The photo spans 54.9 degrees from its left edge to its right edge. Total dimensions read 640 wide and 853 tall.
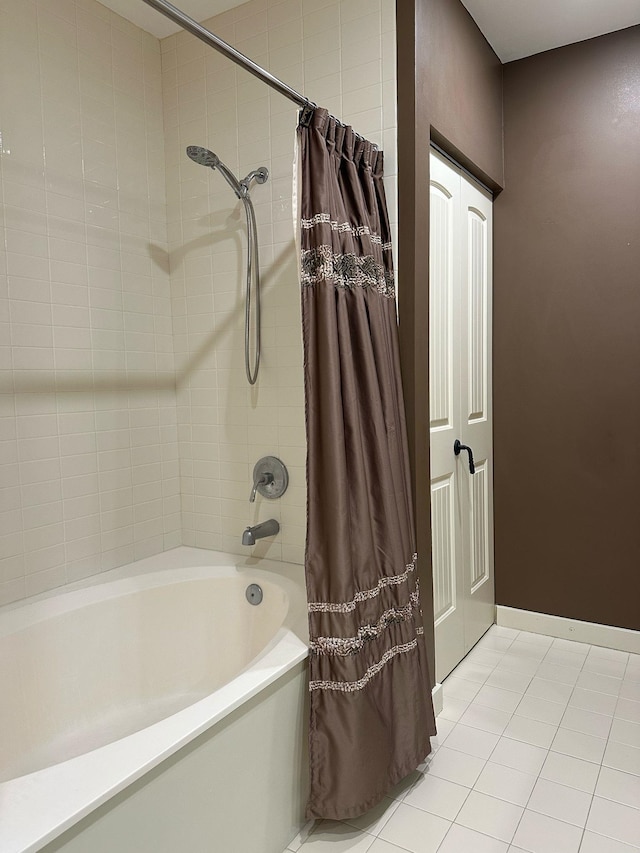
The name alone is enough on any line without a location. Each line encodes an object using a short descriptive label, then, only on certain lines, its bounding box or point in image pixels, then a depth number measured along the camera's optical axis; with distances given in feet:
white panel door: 7.70
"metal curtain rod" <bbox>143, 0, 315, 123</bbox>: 4.32
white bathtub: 3.65
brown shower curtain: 5.36
